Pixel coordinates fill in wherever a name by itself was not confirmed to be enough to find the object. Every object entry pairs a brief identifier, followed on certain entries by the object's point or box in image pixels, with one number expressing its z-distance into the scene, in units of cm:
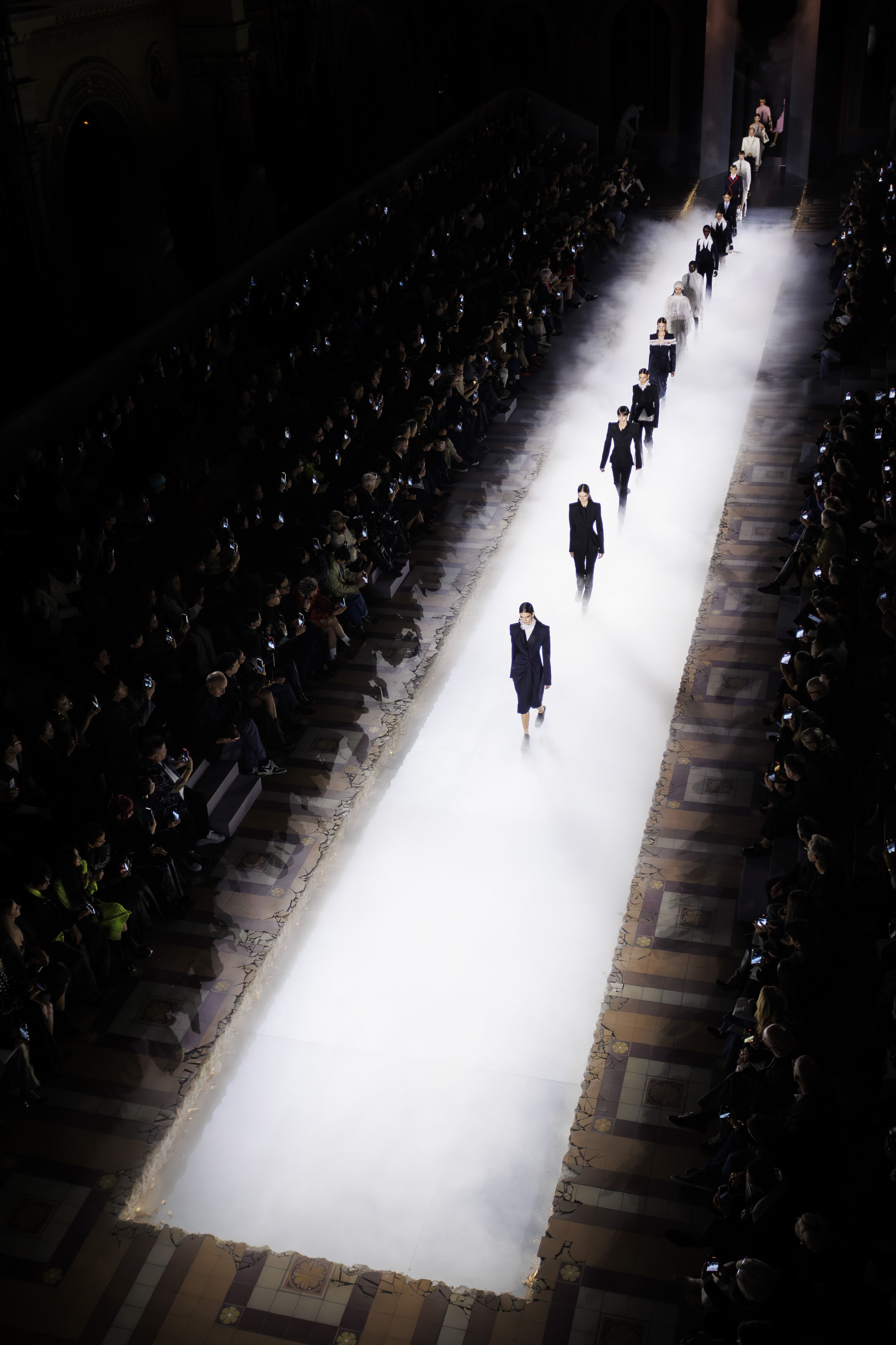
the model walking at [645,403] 1495
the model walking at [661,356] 1659
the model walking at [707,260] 2097
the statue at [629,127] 3095
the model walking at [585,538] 1232
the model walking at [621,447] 1399
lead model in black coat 1032
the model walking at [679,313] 1800
